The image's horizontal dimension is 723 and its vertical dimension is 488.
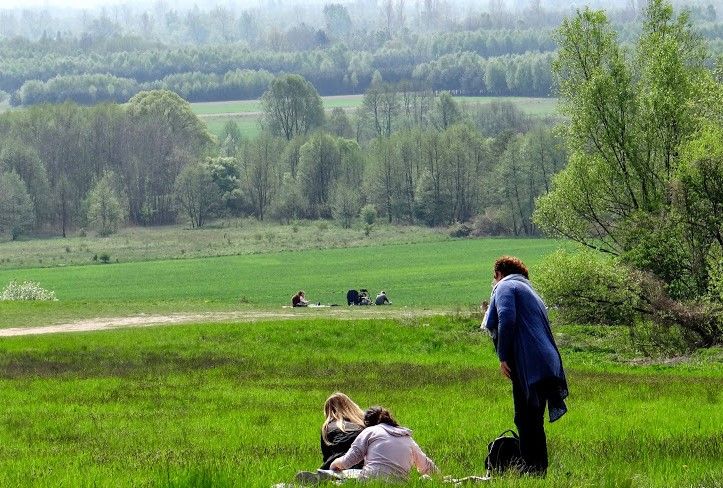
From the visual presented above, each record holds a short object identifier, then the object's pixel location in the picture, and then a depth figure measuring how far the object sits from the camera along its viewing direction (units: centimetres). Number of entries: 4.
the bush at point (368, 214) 12938
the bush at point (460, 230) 12194
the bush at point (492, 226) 12231
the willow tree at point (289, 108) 17925
